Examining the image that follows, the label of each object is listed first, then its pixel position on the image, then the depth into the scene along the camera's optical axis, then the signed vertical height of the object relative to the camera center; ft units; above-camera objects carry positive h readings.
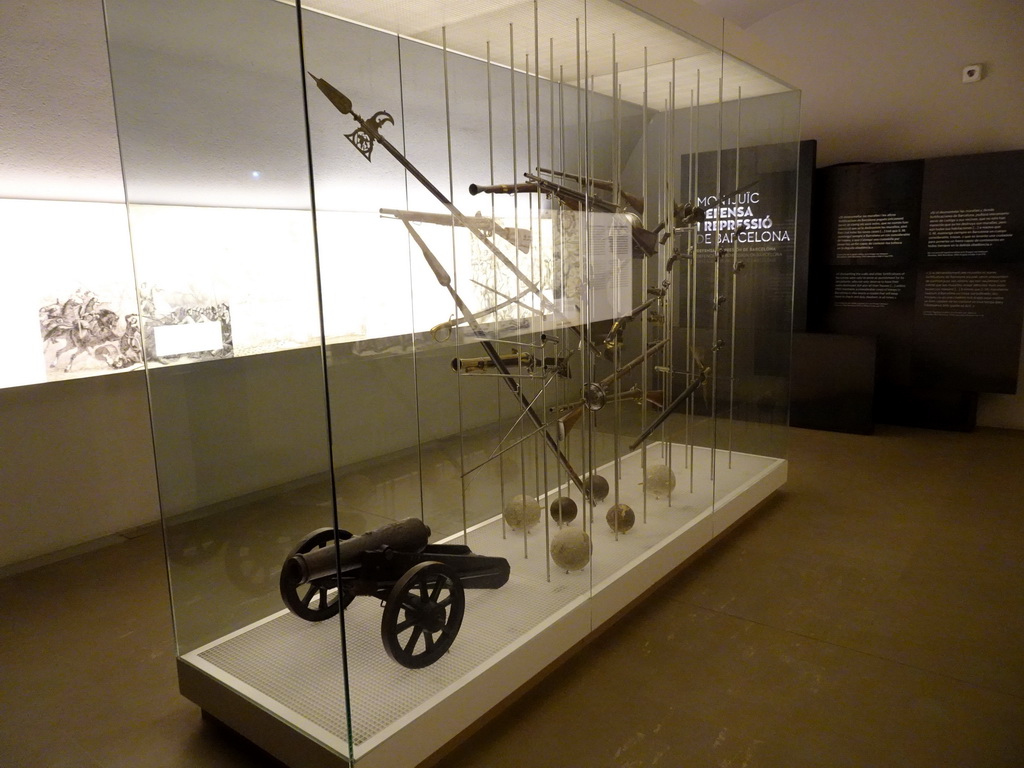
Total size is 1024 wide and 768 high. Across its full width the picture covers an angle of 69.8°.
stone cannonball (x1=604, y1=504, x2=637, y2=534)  8.65 -2.83
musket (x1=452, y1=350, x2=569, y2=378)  6.86 -0.80
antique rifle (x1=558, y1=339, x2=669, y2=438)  7.73 -1.14
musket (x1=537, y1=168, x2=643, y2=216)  7.27 +0.94
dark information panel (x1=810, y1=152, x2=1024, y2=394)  16.25 +0.05
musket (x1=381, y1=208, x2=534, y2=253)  6.14 +0.52
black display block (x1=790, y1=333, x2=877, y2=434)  16.80 -2.61
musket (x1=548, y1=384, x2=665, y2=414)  7.64 -1.41
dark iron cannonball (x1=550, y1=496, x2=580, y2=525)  7.90 -2.49
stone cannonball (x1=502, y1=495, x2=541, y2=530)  7.76 -2.45
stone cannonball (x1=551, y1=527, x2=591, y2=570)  7.54 -2.76
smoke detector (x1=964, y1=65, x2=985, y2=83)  17.24 +4.51
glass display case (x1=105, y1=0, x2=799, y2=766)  5.16 -0.45
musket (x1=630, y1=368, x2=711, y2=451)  9.56 -1.79
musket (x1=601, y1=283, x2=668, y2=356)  8.04 -0.57
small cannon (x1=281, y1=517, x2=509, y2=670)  5.58 -2.37
